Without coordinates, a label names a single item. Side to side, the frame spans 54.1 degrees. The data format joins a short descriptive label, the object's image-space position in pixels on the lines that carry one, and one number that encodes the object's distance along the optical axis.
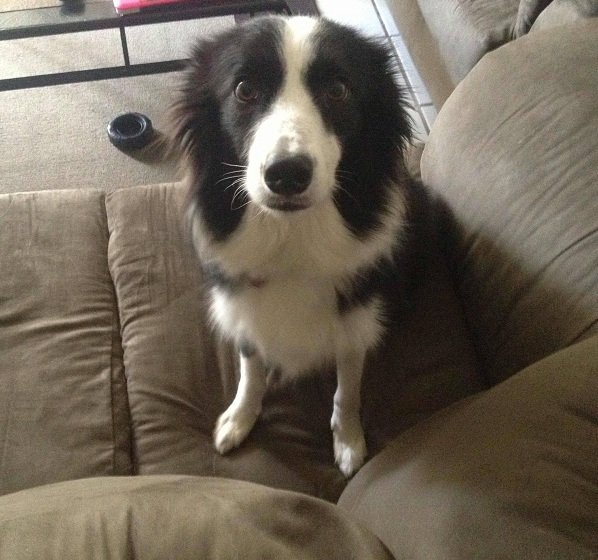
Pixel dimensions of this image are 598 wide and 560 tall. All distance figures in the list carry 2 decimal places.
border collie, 1.07
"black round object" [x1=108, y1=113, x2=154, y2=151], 2.50
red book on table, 2.05
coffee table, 2.07
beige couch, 0.82
